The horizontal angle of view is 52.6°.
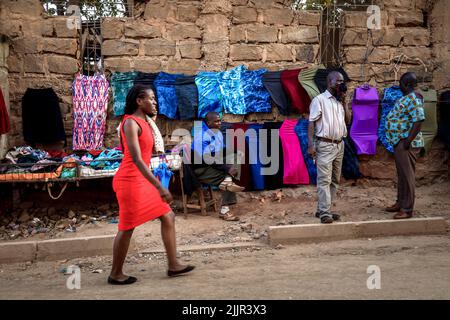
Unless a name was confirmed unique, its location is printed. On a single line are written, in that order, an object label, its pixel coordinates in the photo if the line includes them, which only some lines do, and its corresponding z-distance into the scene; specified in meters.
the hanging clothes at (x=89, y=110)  7.21
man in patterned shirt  5.89
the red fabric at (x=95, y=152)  7.11
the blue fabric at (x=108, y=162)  6.49
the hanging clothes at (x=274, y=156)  7.50
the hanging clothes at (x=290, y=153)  7.52
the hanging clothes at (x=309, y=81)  7.40
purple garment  7.61
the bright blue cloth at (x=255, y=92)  7.45
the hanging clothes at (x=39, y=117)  7.07
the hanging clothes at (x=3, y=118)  6.59
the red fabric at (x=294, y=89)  7.46
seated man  6.55
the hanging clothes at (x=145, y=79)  7.32
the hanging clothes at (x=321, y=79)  7.48
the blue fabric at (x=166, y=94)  7.29
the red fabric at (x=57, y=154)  7.03
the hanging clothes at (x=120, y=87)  7.30
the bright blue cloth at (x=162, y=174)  6.46
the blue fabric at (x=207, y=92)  7.33
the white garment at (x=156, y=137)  4.16
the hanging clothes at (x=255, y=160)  7.43
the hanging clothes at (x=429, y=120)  7.63
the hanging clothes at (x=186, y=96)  7.30
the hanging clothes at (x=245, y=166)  7.43
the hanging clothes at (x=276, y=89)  7.46
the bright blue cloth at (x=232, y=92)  7.40
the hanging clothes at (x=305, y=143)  7.58
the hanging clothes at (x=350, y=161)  7.64
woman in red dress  3.76
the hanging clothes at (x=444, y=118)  7.66
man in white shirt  5.82
